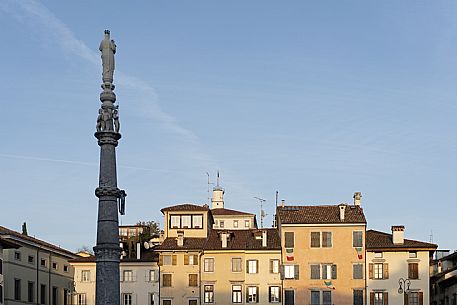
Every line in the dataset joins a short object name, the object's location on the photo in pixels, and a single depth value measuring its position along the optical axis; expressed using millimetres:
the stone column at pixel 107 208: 26109
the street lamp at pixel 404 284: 79750
